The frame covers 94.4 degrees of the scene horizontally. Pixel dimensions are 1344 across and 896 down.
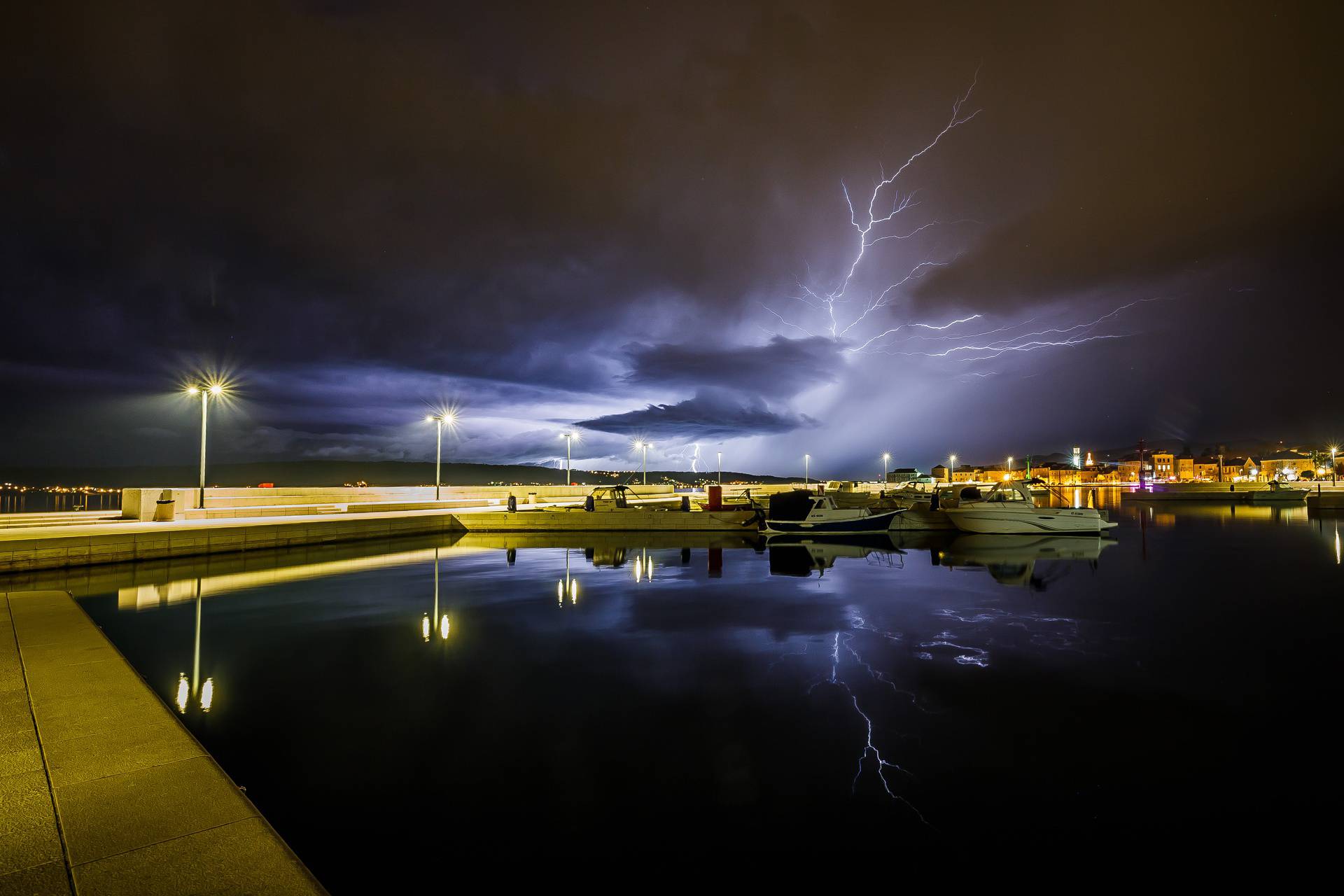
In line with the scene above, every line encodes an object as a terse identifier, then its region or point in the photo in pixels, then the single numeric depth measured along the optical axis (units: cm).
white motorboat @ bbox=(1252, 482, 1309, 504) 7494
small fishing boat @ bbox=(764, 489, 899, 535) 3478
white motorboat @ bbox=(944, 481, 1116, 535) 3412
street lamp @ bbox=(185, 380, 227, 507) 2770
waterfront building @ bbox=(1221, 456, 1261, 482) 18638
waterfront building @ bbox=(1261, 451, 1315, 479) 17262
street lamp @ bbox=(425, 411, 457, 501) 4188
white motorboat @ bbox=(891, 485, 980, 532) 3903
